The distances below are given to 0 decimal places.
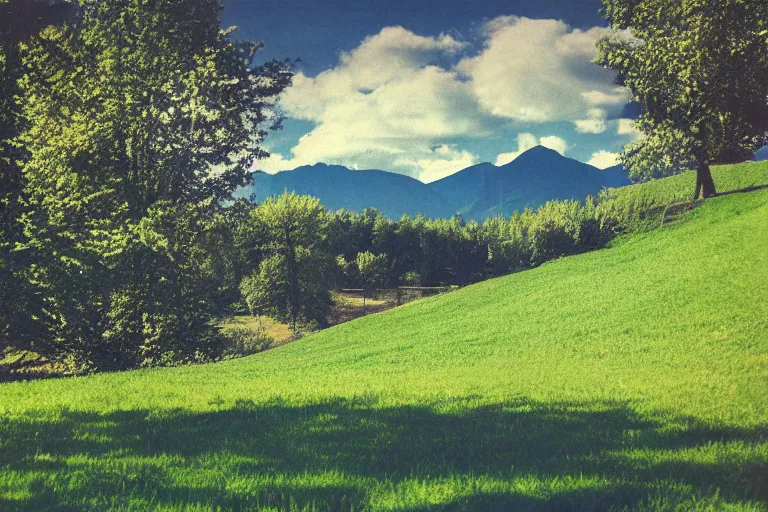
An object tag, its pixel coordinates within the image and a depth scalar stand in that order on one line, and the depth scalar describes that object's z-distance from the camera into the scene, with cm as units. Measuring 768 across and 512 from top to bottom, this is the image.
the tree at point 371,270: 9000
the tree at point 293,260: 6078
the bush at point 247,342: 4590
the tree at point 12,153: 2172
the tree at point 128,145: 2119
